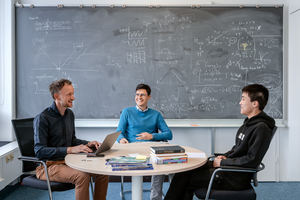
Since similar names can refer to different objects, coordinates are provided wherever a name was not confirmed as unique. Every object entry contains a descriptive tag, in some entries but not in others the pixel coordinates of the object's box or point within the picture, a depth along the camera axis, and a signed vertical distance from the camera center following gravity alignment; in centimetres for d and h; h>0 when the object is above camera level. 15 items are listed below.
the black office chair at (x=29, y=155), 212 -55
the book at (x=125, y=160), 173 -47
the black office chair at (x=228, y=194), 194 -79
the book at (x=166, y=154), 182 -44
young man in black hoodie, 192 -49
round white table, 164 -51
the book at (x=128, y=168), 167 -50
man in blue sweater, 292 -31
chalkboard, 355 +58
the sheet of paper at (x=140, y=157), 185 -47
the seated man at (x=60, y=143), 210 -44
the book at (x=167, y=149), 183 -41
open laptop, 202 -41
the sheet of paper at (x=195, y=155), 205 -51
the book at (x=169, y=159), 181 -48
